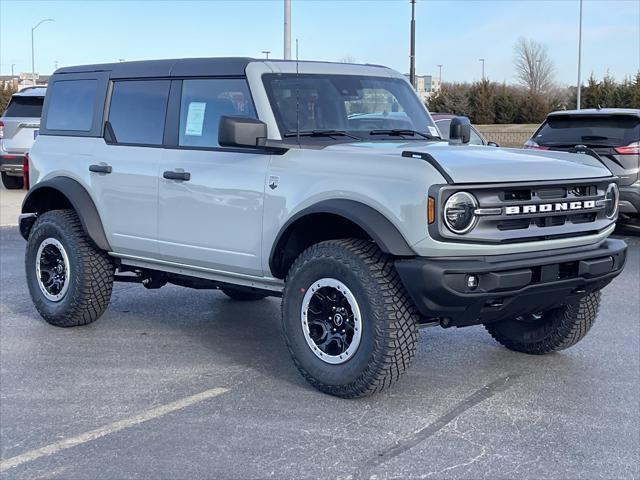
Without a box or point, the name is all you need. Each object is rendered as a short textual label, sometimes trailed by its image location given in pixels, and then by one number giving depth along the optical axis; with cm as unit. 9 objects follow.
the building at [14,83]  6213
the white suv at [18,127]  1841
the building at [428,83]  10362
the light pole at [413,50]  3121
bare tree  6575
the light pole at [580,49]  4062
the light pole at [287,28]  1642
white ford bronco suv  470
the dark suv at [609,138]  1139
